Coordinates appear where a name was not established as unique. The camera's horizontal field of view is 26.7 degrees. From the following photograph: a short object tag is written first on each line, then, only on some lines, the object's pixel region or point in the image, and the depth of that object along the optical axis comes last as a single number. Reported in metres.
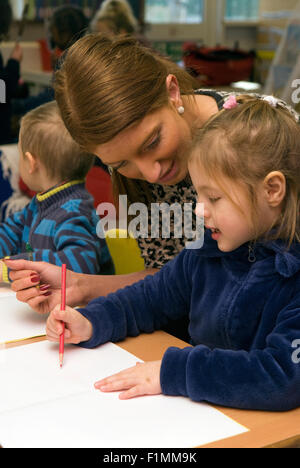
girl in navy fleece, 0.92
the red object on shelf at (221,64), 4.35
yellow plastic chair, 1.66
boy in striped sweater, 1.64
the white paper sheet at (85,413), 0.82
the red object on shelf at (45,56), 4.45
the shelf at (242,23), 5.24
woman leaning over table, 1.15
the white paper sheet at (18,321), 1.17
